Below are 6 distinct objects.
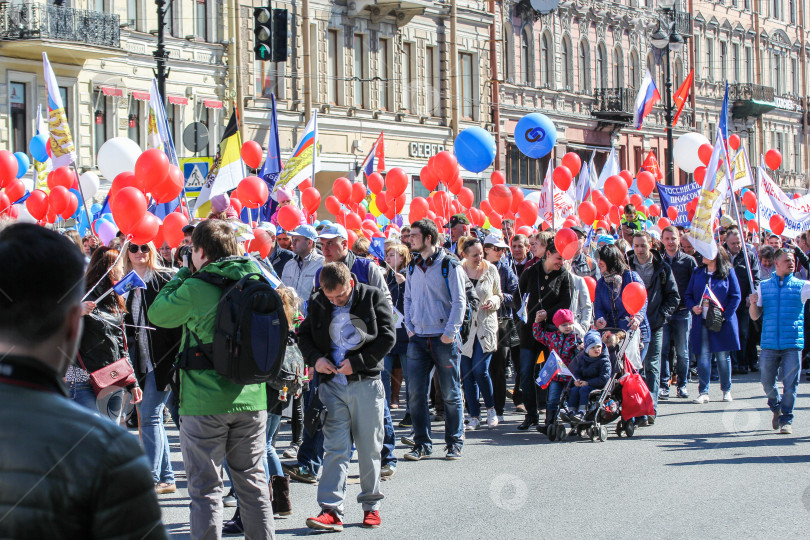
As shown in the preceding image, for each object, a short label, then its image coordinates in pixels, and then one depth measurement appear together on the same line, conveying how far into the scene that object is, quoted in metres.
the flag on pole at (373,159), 21.70
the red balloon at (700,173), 25.00
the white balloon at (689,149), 24.55
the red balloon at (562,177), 18.91
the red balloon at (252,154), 18.19
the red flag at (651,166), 28.76
